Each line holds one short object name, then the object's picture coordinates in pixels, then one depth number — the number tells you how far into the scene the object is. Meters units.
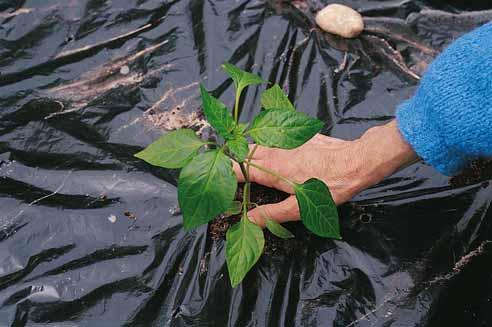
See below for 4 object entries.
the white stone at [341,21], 1.72
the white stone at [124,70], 1.63
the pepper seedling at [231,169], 0.92
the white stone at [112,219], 1.33
